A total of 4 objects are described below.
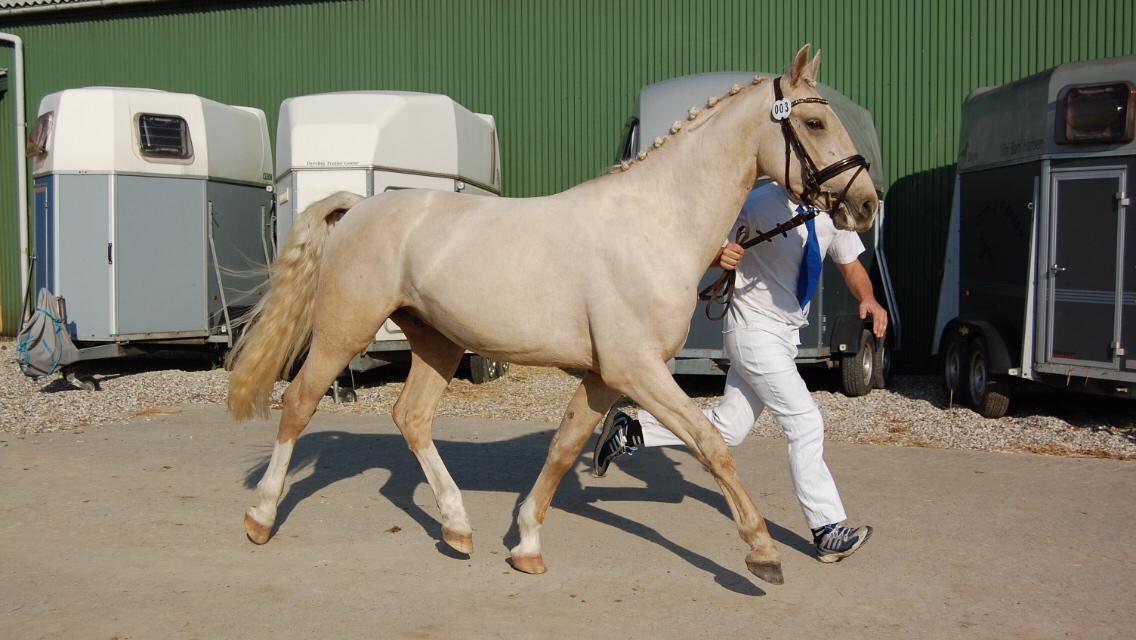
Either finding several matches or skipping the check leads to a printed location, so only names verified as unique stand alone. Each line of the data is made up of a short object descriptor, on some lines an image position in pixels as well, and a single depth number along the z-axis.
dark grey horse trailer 8.65
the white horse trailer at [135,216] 11.82
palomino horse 4.58
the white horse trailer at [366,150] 11.08
